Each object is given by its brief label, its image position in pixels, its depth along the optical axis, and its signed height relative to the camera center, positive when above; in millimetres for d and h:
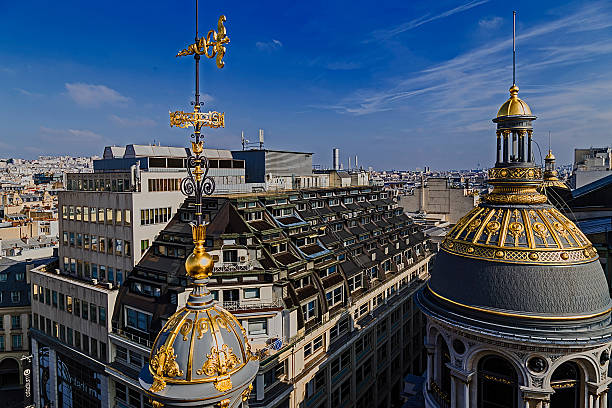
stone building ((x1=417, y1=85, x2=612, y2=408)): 21219 -6544
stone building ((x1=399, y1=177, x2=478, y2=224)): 108200 -3228
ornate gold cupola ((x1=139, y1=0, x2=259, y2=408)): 7816 -3223
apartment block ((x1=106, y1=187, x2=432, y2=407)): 37781 -11444
